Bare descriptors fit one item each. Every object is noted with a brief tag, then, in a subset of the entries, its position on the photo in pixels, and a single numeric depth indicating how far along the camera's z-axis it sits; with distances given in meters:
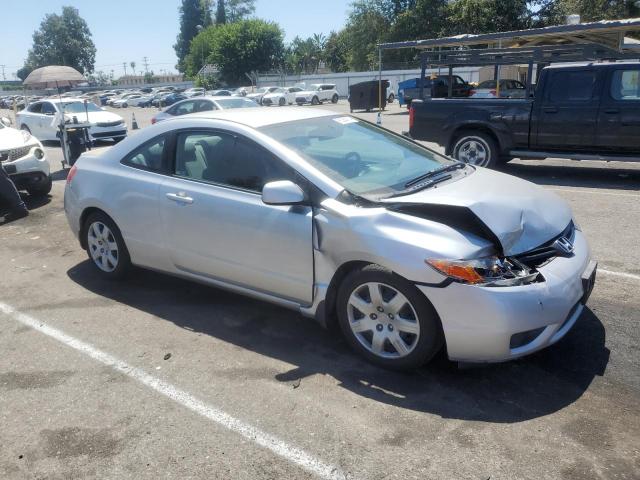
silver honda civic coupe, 3.26
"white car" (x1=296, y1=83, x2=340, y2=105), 42.69
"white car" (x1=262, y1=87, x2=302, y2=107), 42.91
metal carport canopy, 12.62
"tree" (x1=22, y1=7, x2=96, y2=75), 114.19
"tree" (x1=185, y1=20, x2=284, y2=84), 66.38
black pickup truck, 8.79
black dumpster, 31.14
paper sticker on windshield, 4.76
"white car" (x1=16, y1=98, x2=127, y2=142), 16.83
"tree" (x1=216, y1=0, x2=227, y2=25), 99.19
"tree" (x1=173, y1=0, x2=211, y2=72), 108.94
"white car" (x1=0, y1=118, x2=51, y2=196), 8.60
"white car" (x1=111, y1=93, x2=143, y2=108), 60.46
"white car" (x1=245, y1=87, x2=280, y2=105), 42.46
